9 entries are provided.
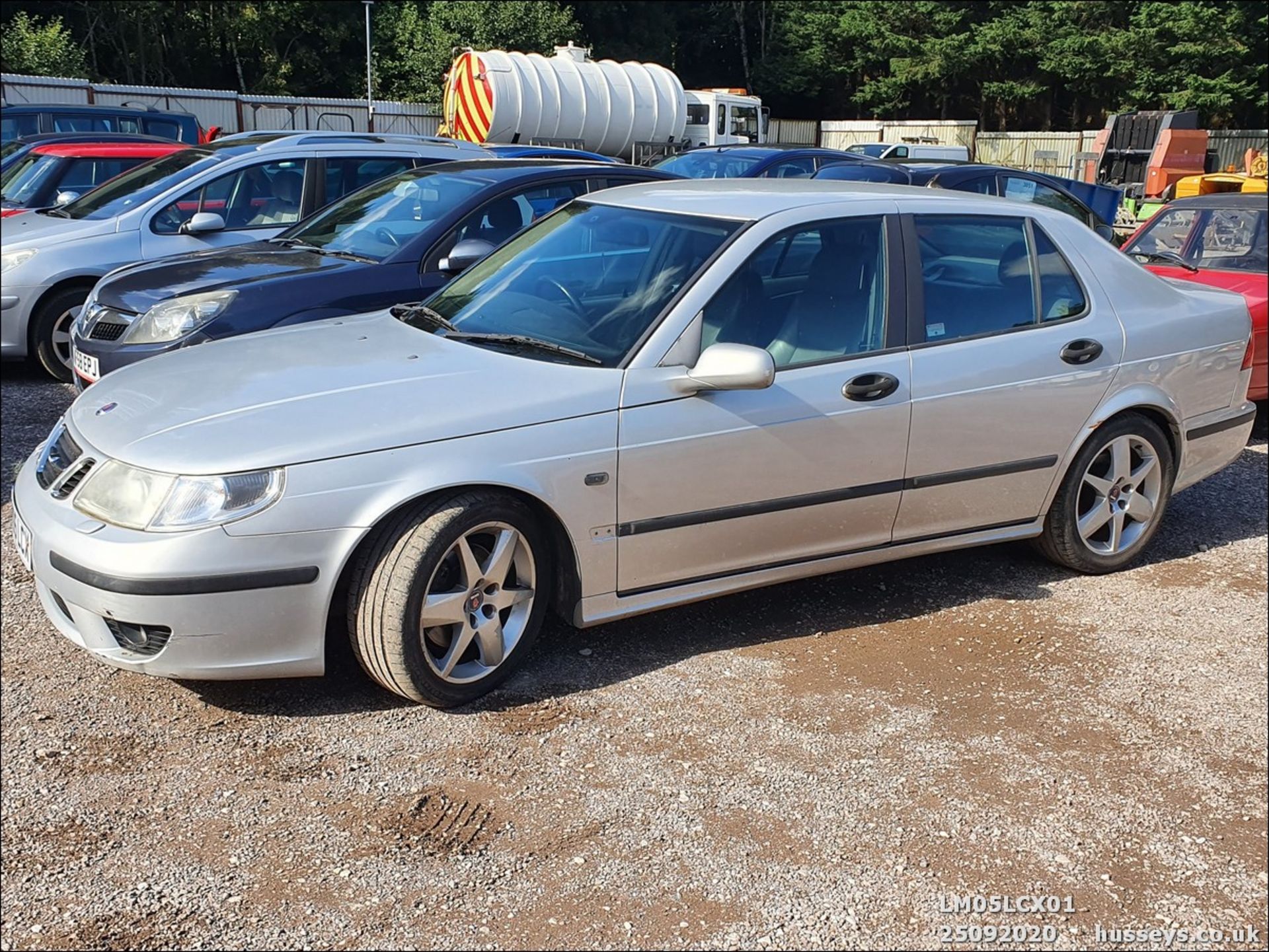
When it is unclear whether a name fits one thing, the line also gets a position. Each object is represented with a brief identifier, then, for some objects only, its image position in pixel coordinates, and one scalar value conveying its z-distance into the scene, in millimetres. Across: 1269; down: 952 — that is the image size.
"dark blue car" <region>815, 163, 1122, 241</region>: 10273
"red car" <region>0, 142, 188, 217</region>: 10508
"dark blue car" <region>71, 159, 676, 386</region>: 6273
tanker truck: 25073
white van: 22031
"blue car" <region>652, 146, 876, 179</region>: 12586
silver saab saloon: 3553
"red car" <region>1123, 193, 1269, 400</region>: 7398
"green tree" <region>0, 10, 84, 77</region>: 28469
